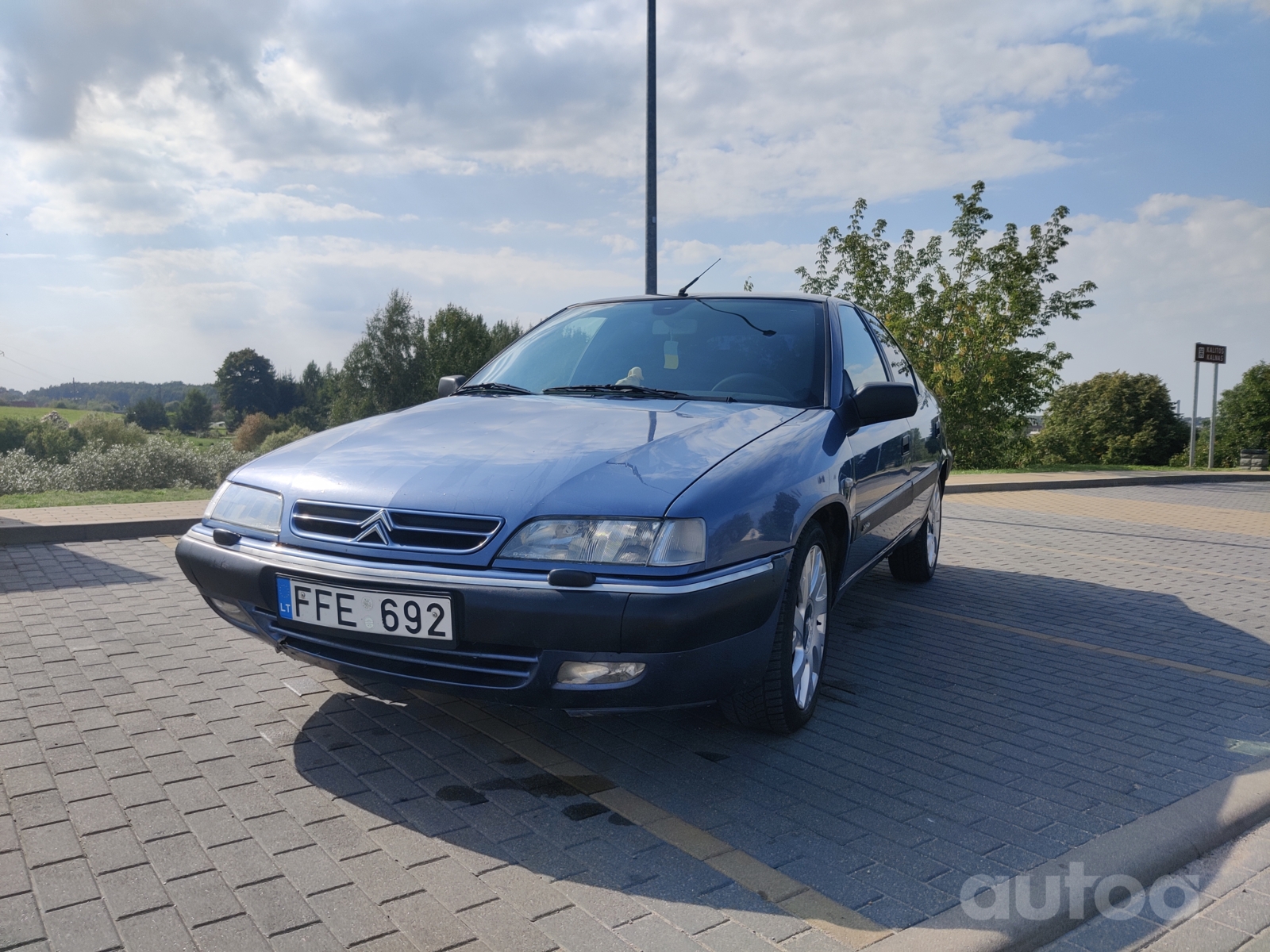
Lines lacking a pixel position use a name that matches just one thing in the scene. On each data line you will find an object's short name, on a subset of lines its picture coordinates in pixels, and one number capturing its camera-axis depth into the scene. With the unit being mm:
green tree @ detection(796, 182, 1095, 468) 23203
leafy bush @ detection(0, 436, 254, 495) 18031
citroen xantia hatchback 2646
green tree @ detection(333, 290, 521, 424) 69188
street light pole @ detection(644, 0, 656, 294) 11305
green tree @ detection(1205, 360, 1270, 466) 55844
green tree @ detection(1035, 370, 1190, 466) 57125
